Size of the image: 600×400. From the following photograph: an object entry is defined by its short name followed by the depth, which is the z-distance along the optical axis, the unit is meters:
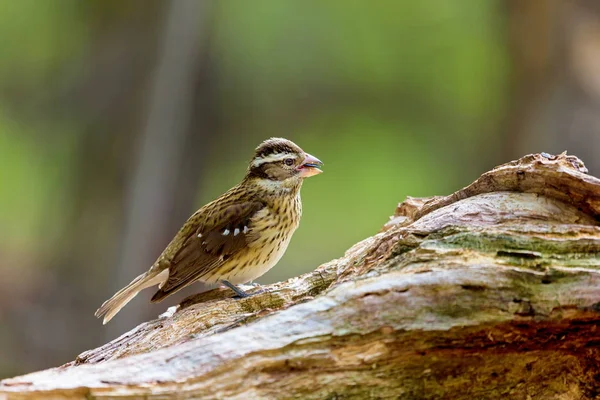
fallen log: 5.52
